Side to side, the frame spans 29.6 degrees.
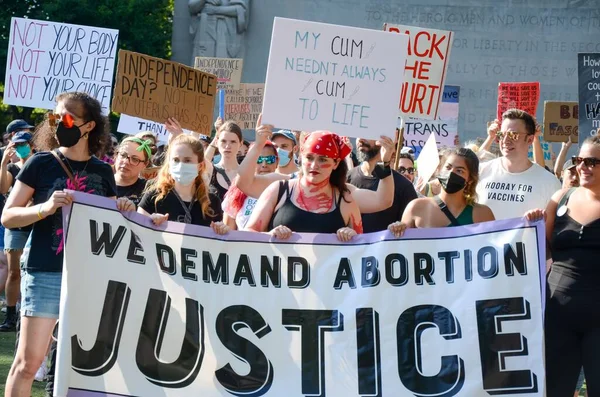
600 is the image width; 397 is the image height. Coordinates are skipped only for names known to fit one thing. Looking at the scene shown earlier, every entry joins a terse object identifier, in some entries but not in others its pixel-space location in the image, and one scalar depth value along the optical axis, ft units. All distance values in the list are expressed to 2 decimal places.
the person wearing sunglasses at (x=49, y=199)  18.22
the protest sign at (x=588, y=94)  27.96
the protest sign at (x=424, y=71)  32.55
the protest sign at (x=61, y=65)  36.70
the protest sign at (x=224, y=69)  46.26
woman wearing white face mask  20.77
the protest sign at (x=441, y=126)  46.32
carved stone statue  84.02
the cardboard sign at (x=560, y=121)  38.88
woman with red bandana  19.92
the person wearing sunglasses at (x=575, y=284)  18.69
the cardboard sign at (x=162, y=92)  29.43
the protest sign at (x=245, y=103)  45.62
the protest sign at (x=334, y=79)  23.47
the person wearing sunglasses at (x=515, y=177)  23.77
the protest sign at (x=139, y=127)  42.57
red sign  43.24
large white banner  18.92
